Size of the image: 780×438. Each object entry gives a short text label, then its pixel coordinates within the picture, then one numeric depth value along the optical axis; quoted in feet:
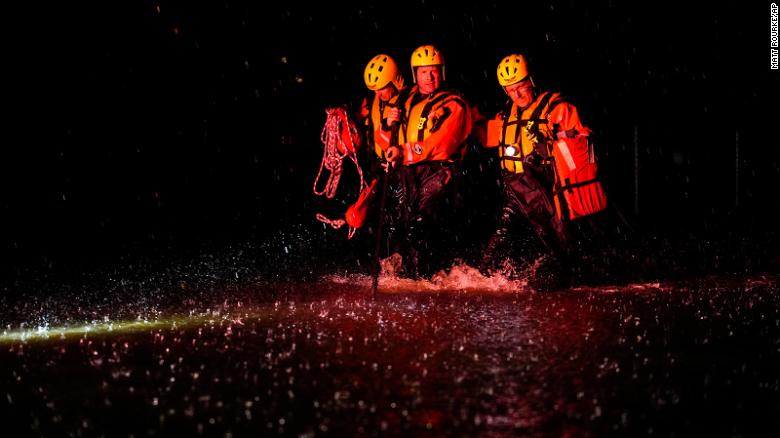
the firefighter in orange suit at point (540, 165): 36.14
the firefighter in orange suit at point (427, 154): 36.99
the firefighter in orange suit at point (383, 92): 38.04
